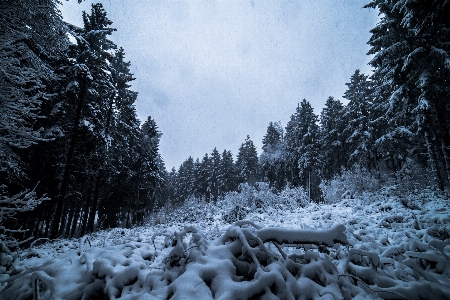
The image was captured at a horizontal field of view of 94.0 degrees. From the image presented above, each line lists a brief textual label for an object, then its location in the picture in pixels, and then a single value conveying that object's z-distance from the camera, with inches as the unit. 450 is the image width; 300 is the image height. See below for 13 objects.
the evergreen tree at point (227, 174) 1839.1
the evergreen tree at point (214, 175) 1903.3
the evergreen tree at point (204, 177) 1948.3
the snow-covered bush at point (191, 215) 645.3
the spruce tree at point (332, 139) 1187.9
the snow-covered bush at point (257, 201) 572.1
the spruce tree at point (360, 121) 917.8
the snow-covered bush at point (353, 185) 593.0
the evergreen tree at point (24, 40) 175.9
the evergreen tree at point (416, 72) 494.9
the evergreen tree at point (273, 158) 1520.9
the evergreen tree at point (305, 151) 1210.0
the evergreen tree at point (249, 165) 1742.1
